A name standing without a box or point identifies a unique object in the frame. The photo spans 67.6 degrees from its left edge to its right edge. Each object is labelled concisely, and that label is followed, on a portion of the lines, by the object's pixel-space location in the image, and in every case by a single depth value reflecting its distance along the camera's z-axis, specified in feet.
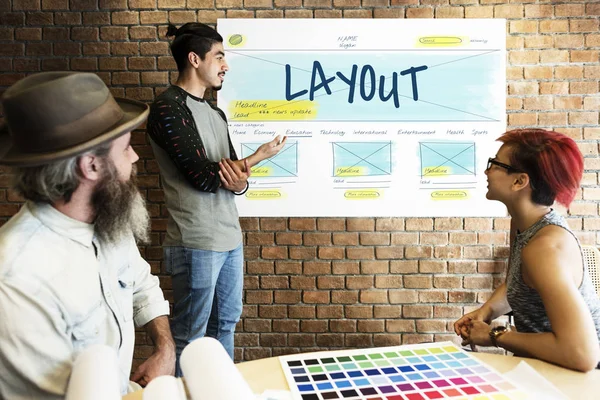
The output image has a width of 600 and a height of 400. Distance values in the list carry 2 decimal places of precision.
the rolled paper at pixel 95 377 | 2.38
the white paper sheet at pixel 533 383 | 3.17
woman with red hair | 3.76
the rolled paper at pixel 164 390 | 2.66
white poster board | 9.04
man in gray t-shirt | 6.65
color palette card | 3.21
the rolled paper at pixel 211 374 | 2.45
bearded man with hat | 3.20
